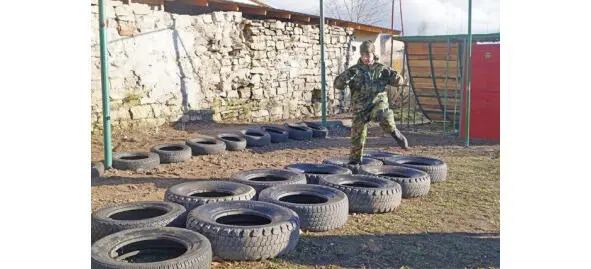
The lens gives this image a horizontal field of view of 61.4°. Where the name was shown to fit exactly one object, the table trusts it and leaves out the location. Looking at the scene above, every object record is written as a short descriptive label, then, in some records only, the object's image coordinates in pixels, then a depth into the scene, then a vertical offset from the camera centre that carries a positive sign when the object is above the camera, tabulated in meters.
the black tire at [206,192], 4.58 -0.86
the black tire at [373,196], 5.15 -0.95
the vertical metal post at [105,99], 6.59 +0.08
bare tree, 34.71 +6.61
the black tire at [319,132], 10.45 -0.56
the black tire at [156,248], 3.22 -0.99
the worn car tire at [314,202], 4.48 -0.93
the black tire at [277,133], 9.55 -0.54
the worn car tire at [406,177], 5.84 -0.87
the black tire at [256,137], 8.95 -0.59
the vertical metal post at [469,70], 9.07 +0.69
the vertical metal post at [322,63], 11.16 +0.98
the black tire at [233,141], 8.55 -0.63
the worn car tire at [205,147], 8.04 -0.68
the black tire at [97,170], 6.40 -0.84
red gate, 10.02 +0.28
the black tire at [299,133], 9.97 -0.55
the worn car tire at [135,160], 6.84 -0.77
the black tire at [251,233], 3.71 -0.97
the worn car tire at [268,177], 5.30 -0.82
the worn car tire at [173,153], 7.38 -0.72
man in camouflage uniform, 6.43 +0.18
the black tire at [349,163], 6.48 -0.77
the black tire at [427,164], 6.68 -0.82
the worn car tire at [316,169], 6.08 -0.81
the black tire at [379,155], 7.31 -0.75
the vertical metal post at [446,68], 10.76 +0.83
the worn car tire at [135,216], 3.93 -0.93
